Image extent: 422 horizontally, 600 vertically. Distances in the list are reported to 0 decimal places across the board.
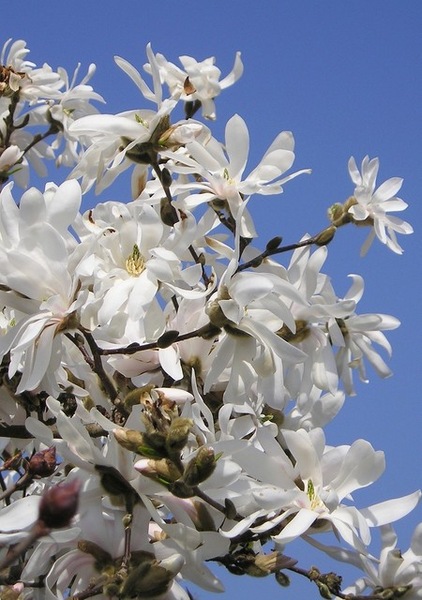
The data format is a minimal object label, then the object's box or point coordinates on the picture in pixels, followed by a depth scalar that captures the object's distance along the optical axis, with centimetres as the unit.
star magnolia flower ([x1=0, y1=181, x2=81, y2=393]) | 122
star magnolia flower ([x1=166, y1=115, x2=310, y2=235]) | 134
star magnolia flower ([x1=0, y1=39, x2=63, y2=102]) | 175
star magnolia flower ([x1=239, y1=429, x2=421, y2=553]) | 121
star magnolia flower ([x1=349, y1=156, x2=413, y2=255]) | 143
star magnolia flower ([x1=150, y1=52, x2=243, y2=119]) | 156
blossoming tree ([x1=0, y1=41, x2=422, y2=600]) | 121
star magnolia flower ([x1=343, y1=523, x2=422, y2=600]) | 129
